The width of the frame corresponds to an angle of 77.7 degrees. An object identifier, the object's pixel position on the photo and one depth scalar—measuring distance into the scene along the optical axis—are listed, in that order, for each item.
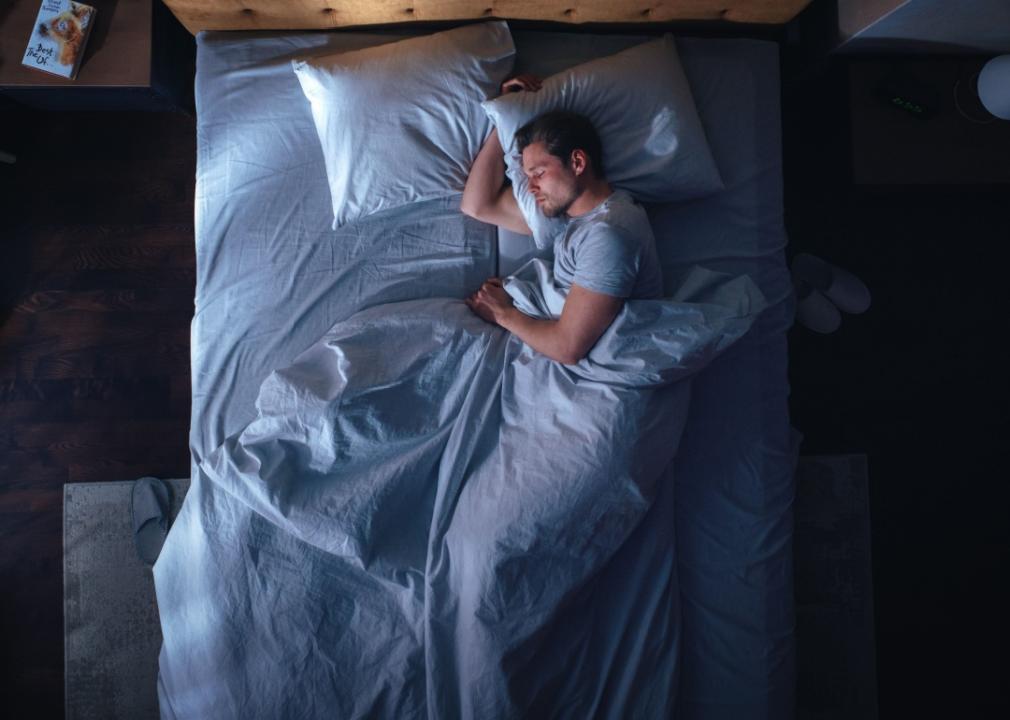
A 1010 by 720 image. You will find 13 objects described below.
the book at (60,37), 1.72
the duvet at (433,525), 1.31
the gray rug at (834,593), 1.84
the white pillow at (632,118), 1.60
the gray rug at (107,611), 1.87
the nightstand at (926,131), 1.86
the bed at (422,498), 1.33
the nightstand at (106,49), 1.75
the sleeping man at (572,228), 1.44
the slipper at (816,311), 2.01
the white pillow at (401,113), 1.60
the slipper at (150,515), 1.91
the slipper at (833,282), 2.01
